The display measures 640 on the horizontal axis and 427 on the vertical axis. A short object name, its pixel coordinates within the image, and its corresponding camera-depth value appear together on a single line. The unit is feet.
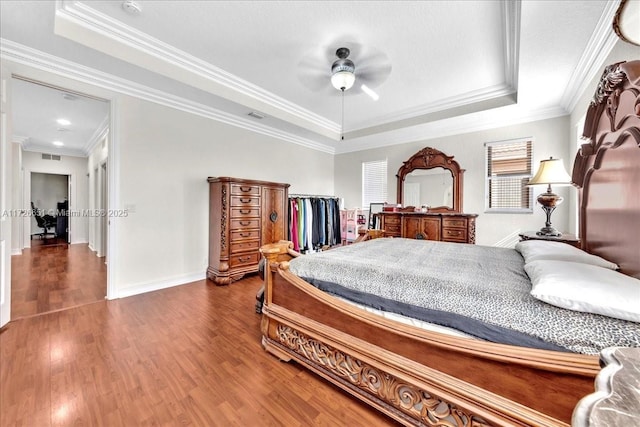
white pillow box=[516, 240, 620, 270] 4.55
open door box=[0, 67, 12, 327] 7.01
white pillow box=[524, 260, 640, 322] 2.78
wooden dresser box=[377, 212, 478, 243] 12.79
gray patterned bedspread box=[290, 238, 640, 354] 2.90
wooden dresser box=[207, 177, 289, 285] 11.34
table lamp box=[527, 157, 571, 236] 8.12
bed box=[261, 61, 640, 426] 2.96
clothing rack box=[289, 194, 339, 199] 16.47
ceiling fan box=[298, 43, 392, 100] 8.73
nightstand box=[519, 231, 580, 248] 7.57
